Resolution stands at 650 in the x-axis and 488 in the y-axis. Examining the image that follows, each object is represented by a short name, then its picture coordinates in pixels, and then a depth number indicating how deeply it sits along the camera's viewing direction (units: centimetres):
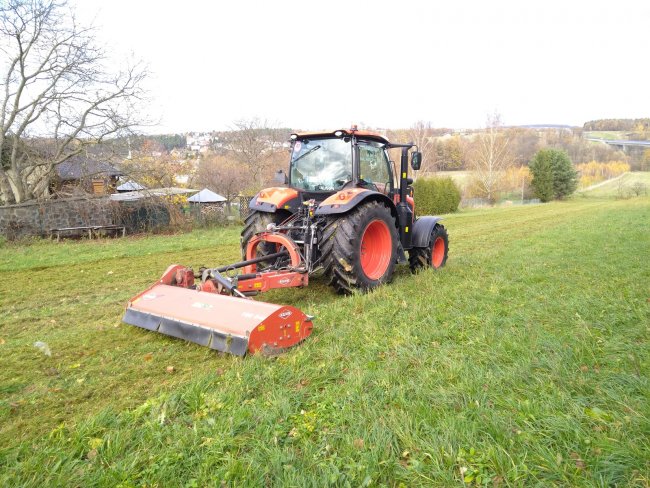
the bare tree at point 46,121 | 1338
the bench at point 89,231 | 1380
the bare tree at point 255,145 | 3303
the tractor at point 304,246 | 383
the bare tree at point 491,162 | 4094
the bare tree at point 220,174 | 2909
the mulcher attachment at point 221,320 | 362
